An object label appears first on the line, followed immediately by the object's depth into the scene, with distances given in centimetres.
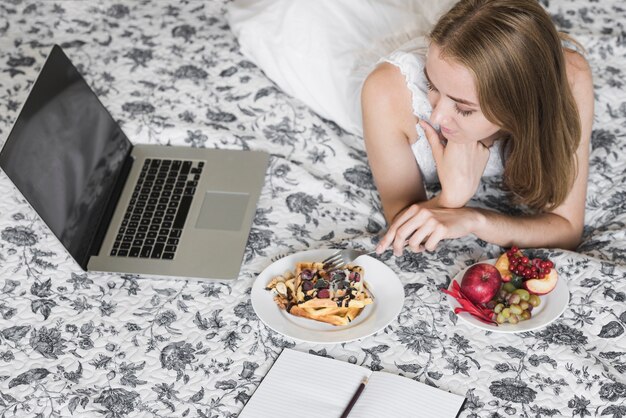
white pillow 188
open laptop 146
